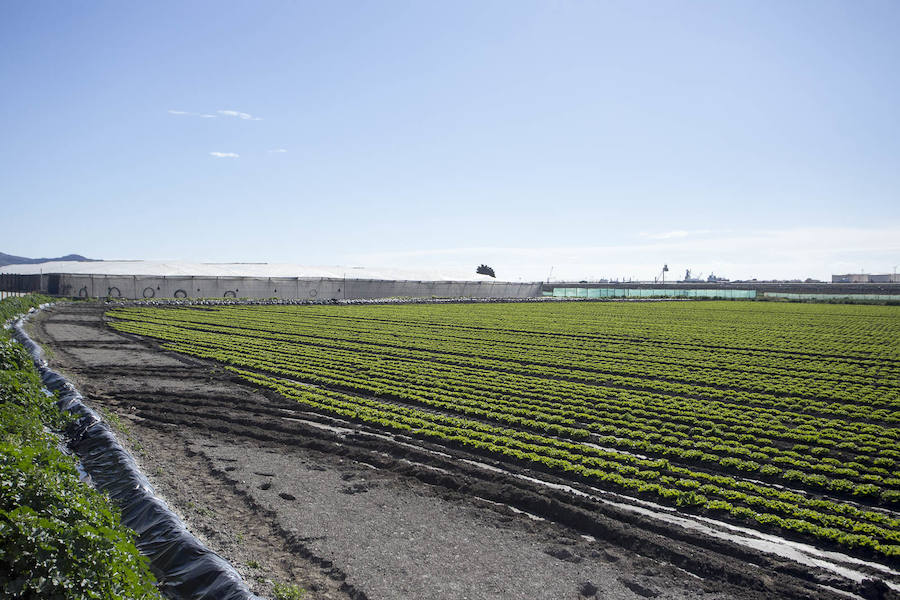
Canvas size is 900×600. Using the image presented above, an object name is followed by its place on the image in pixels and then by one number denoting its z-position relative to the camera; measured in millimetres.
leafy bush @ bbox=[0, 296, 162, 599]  5254
